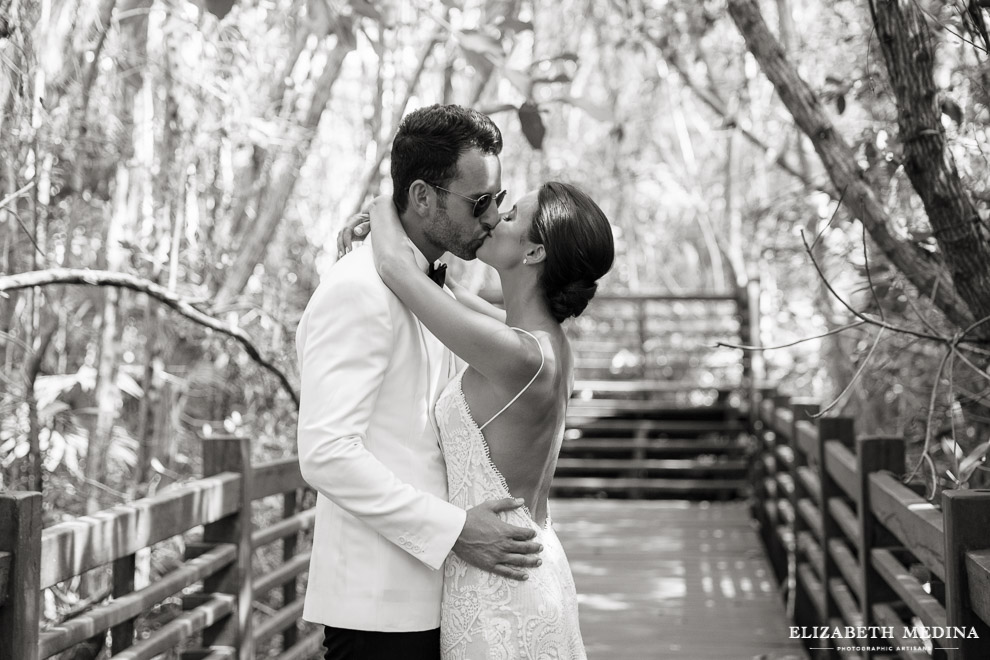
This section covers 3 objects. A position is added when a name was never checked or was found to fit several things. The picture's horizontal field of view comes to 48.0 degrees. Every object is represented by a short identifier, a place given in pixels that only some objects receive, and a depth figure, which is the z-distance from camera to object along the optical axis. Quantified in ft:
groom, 6.98
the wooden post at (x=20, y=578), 6.93
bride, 7.36
